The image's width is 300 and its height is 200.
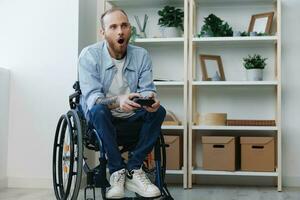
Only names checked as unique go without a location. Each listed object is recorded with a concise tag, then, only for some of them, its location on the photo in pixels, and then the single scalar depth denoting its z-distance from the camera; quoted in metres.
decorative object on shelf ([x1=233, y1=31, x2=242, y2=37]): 3.51
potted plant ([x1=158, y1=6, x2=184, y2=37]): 3.61
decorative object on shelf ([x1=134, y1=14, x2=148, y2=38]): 3.67
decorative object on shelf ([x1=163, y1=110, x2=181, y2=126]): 3.51
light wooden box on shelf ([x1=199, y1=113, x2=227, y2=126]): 3.44
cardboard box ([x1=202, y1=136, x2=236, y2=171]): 3.38
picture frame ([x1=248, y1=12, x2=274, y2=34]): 3.51
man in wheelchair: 2.20
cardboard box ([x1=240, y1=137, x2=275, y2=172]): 3.36
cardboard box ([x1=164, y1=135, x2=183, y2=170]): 3.45
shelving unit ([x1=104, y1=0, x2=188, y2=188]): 3.75
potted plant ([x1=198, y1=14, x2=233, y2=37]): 3.53
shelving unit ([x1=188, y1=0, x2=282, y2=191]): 3.61
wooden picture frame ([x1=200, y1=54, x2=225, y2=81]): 3.59
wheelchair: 2.20
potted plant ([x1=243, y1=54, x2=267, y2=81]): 3.47
